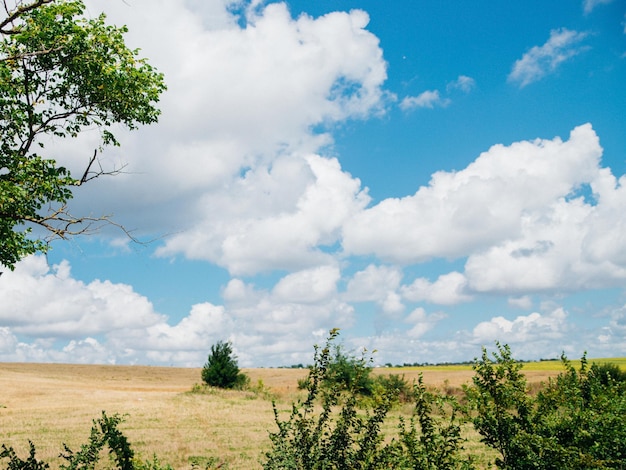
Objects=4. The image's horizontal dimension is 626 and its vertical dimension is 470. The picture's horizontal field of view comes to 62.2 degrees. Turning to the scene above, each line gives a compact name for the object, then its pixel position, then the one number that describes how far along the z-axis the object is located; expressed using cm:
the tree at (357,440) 556
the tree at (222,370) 4631
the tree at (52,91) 1191
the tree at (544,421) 551
